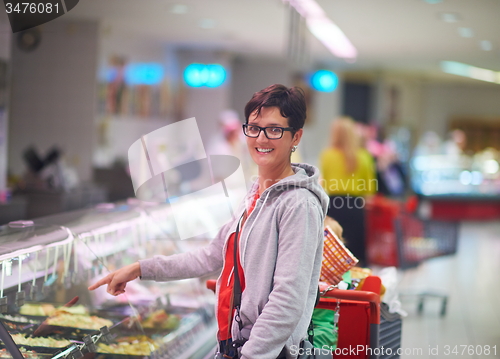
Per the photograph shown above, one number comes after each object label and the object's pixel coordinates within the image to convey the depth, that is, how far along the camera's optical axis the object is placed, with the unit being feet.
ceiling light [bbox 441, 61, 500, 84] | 46.33
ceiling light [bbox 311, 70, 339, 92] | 44.57
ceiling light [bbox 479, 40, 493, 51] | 32.15
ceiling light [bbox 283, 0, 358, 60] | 24.22
